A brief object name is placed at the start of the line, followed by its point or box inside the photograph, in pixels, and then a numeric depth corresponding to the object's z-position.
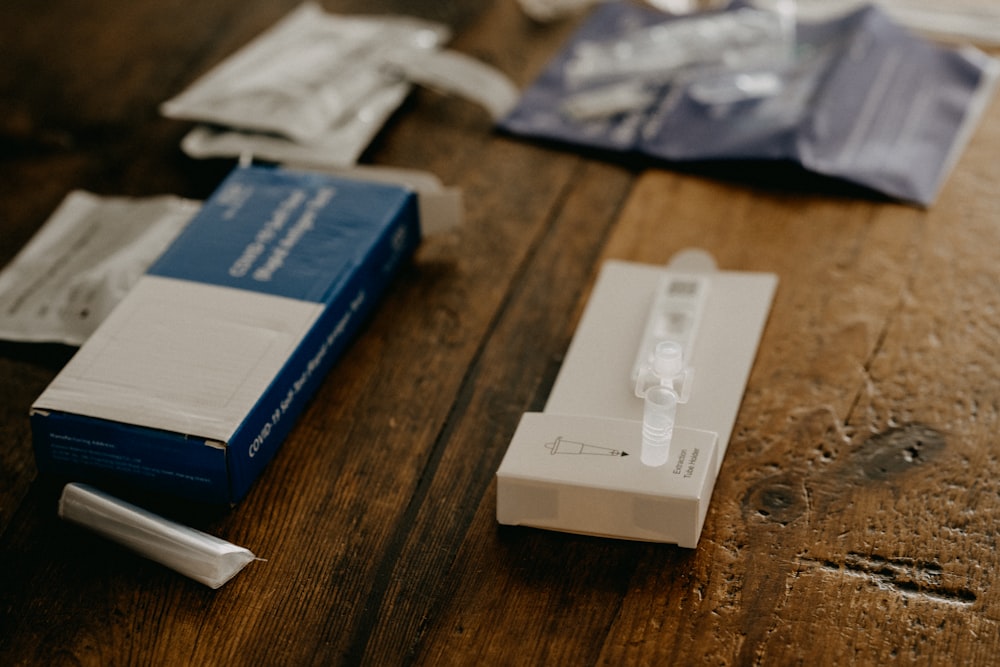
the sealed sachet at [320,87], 0.82
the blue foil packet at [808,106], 0.82
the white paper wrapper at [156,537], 0.64
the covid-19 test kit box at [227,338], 0.66
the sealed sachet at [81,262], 0.73
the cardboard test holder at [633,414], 0.64
